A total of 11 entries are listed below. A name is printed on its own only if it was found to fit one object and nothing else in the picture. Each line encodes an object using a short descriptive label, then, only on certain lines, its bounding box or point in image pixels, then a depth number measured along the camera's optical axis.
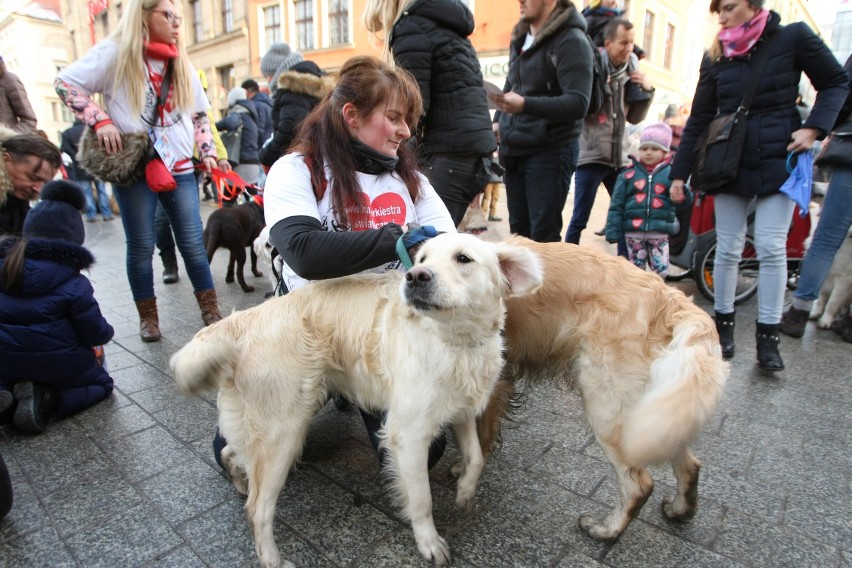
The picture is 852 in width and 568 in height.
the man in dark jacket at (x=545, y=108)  3.02
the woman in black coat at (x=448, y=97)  2.76
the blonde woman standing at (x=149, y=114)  3.23
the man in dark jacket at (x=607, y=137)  4.45
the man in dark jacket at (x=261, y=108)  8.35
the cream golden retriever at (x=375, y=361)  1.64
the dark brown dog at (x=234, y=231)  5.20
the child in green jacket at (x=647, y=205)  4.39
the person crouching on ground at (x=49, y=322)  2.46
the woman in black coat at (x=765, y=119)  2.93
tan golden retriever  1.61
